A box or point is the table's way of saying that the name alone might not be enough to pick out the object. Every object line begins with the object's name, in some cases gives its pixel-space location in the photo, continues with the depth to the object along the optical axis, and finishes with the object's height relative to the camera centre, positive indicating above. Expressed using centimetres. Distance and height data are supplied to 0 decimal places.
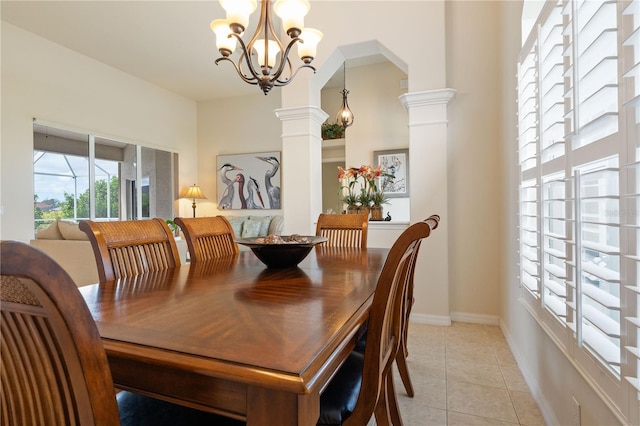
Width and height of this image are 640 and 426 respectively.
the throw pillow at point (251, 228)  571 -28
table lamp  619 +38
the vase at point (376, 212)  327 -1
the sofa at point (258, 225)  569 -23
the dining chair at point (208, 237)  175 -14
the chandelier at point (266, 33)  193 +116
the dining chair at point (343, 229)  234 -13
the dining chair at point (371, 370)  88 -45
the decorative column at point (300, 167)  325 +44
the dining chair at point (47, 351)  44 -21
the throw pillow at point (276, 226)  566 -24
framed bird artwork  630 +62
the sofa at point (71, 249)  317 -34
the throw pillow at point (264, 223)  571 -19
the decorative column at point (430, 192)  287 +16
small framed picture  518 +66
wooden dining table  56 -26
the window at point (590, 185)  84 +8
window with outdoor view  439 +56
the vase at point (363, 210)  324 +1
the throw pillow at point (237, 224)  586 -21
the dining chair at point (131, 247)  129 -15
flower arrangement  308 +19
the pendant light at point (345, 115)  464 +136
